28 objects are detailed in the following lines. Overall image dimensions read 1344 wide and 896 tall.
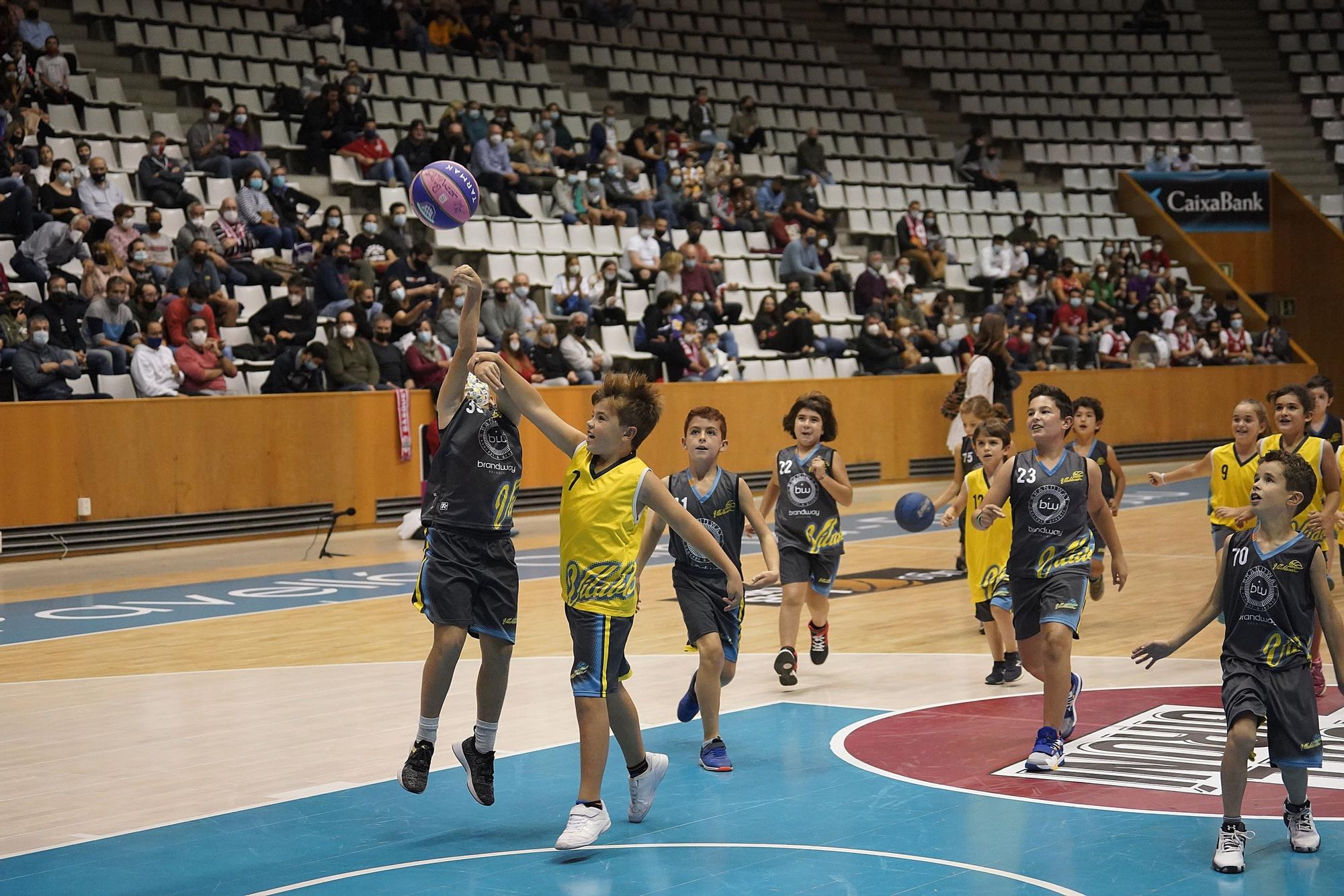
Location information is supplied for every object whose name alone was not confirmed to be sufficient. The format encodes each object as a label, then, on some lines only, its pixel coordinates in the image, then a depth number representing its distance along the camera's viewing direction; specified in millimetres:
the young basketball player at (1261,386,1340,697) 8727
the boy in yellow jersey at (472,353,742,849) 6062
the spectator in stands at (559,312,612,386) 19891
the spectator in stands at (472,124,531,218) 21938
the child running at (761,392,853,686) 9383
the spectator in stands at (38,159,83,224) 17453
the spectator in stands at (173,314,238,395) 16781
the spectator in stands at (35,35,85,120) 19484
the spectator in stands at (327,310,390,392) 17844
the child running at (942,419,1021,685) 9195
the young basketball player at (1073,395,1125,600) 10828
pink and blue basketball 6973
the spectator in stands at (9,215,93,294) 16828
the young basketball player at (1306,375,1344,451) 10281
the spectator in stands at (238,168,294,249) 19188
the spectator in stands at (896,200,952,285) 26219
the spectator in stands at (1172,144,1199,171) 33562
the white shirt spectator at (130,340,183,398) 16375
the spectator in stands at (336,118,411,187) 21297
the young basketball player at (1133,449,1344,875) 5617
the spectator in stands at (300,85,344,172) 21391
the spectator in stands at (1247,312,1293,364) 29281
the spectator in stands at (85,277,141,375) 16438
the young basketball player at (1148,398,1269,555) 9234
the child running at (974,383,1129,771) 7203
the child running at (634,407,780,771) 7297
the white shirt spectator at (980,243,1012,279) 27031
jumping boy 6438
